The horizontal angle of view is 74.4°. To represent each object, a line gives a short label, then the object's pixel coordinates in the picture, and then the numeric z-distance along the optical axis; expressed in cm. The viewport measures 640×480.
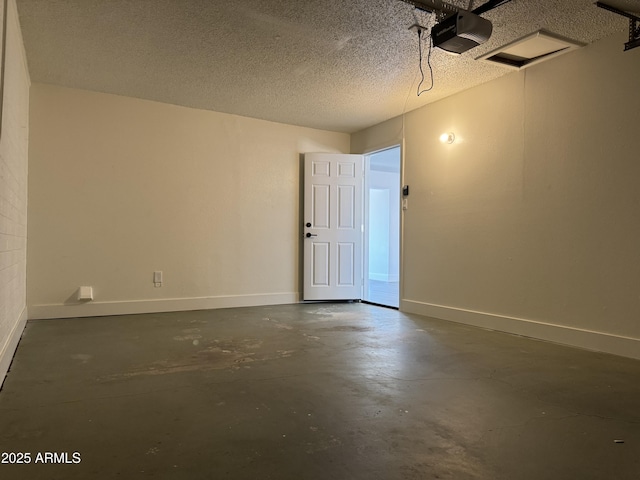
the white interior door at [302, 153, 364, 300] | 584
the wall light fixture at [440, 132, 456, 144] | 460
